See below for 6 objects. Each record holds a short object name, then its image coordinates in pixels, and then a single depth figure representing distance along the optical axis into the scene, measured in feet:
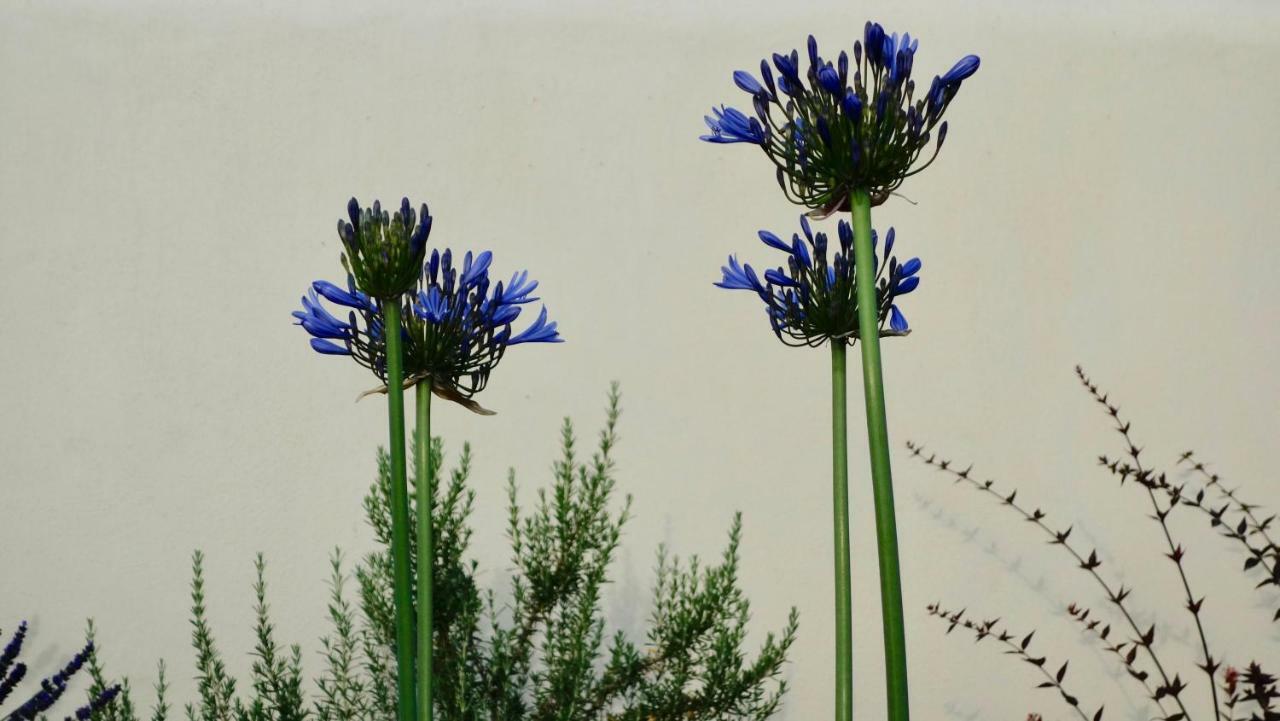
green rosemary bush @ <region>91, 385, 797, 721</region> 10.68
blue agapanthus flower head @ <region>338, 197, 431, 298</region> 6.84
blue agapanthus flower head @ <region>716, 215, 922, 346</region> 7.29
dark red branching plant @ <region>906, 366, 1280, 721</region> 16.49
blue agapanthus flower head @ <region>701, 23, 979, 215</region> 6.94
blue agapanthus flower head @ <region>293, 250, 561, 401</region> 7.12
